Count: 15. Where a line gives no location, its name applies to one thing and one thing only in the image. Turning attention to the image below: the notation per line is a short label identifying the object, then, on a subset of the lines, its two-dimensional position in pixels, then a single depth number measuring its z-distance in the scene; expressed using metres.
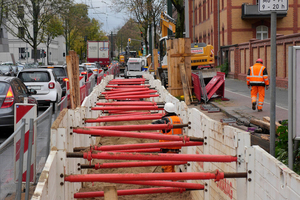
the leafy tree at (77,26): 72.00
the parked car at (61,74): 22.06
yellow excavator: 26.84
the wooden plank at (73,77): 11.44
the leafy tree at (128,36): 122.36
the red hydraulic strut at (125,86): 17.34
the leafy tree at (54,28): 55.09
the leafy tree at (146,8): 50.84
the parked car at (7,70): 35.28
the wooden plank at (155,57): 31.38
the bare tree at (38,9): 47.56
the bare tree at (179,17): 22.30
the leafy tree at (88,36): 87.68
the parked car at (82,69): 35.23
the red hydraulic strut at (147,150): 8.56
